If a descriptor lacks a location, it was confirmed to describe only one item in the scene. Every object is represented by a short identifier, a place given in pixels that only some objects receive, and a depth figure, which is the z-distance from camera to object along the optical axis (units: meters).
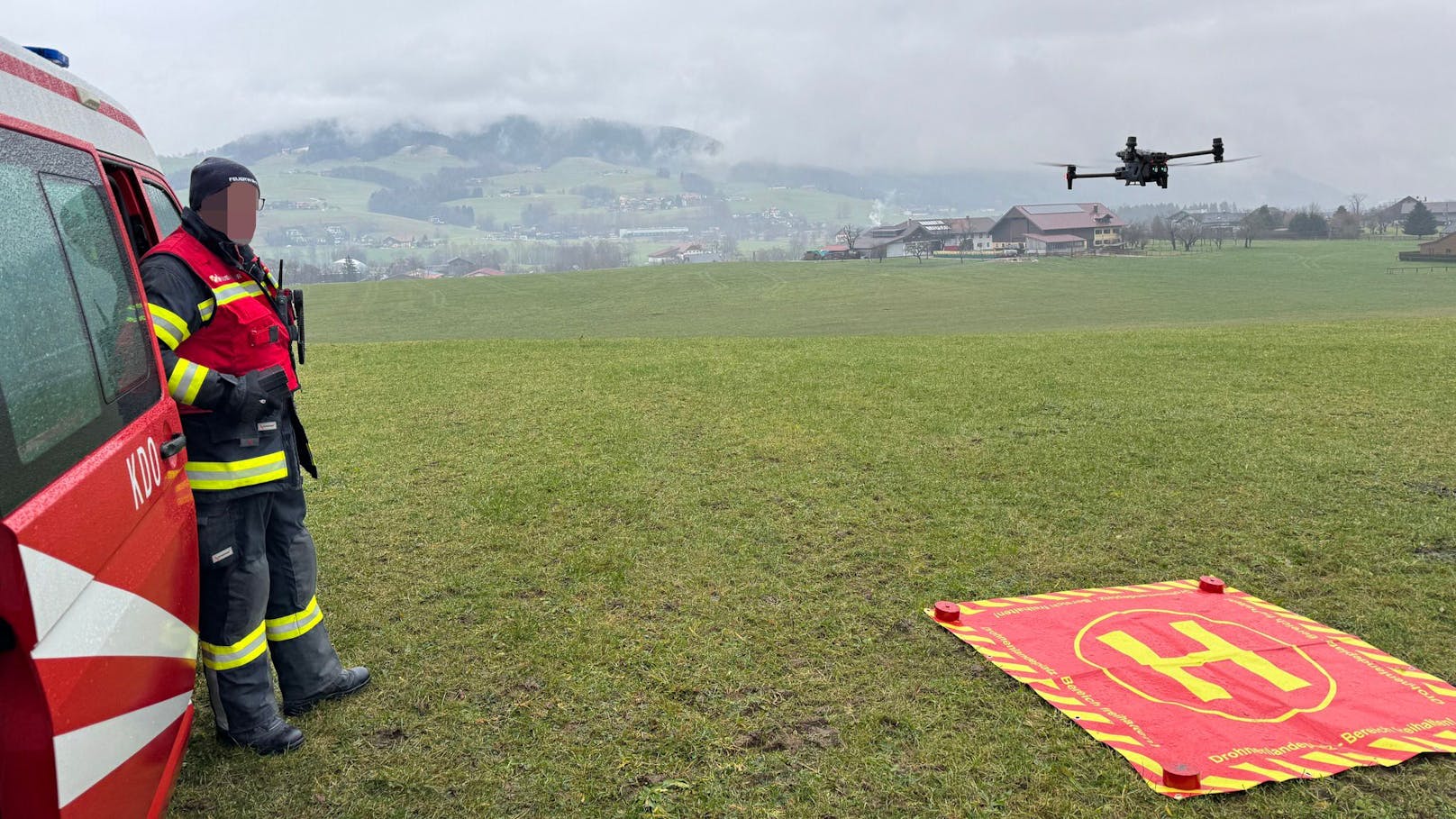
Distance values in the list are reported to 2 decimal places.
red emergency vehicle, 1.80
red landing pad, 3.48
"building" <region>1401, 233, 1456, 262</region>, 55.75
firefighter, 3.34
